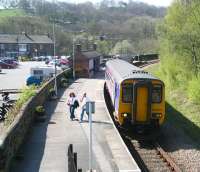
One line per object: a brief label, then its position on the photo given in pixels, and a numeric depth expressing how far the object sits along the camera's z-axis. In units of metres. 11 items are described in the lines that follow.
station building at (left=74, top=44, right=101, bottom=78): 56.11
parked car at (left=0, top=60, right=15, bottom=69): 77.31
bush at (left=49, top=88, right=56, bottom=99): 34.24
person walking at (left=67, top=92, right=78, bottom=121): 24.93
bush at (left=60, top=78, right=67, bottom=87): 43.69
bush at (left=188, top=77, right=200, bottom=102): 29.75
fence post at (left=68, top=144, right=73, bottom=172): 13.39
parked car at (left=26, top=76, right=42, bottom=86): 46.54
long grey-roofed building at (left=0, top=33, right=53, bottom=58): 125.44
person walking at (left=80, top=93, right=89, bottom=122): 24.12
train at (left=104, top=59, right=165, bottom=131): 21.19
